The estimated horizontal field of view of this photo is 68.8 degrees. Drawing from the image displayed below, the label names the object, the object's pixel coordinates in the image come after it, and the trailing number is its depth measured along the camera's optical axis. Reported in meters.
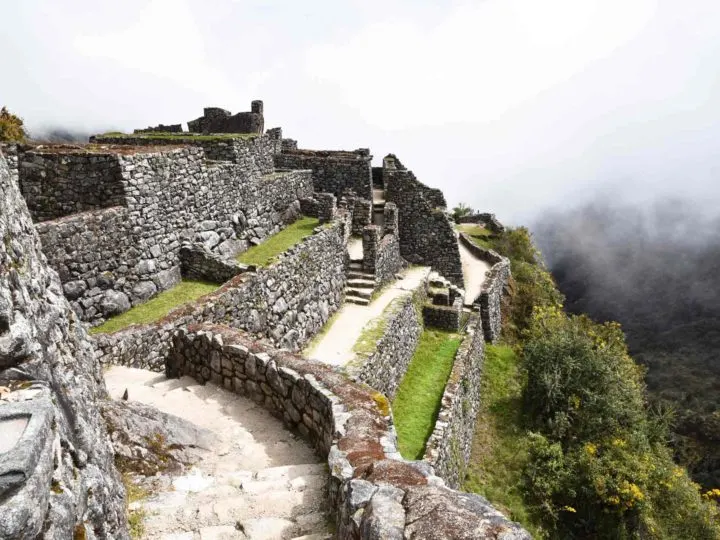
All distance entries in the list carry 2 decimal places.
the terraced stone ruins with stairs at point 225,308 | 3.42
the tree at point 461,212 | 46.00
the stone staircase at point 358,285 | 18.43
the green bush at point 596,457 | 14.69
